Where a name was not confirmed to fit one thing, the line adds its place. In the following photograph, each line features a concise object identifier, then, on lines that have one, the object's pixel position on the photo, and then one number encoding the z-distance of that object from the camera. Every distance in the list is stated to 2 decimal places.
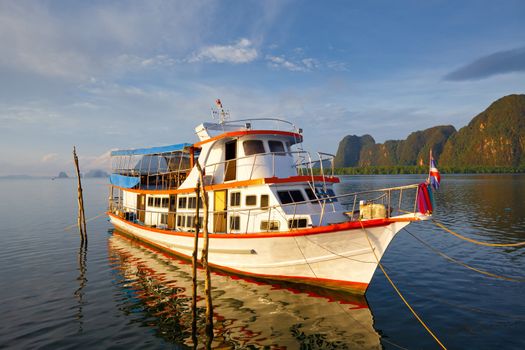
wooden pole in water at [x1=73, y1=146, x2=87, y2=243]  26.80
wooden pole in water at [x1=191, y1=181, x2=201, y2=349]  10.46
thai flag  10.46
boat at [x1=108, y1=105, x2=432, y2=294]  12.24
